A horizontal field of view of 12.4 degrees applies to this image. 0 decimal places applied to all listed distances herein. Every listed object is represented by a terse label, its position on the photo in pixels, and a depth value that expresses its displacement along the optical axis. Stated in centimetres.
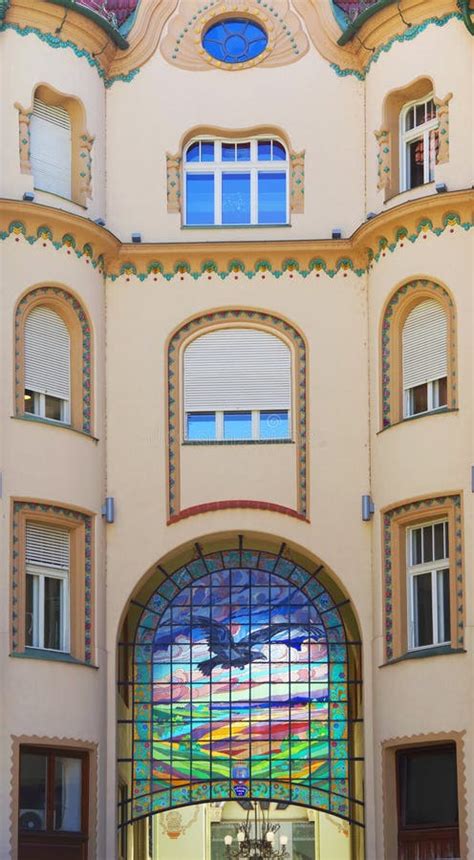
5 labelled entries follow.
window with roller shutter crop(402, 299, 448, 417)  3394
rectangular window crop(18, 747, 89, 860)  3266
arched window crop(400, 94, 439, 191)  3488
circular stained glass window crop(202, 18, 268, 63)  3647
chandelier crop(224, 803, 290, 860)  4203
